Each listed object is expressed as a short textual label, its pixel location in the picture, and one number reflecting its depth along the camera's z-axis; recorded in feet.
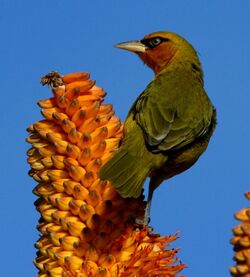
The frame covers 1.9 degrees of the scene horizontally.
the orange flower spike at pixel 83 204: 16.64
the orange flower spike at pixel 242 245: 15.90
